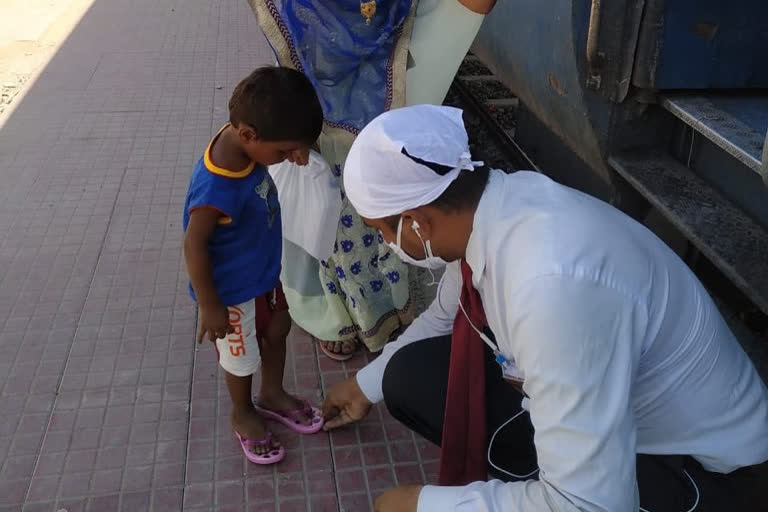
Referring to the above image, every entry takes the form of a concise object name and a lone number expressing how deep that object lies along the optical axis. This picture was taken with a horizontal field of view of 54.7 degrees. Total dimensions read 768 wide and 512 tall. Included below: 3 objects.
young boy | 1.83
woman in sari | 2.16
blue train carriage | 2.08
